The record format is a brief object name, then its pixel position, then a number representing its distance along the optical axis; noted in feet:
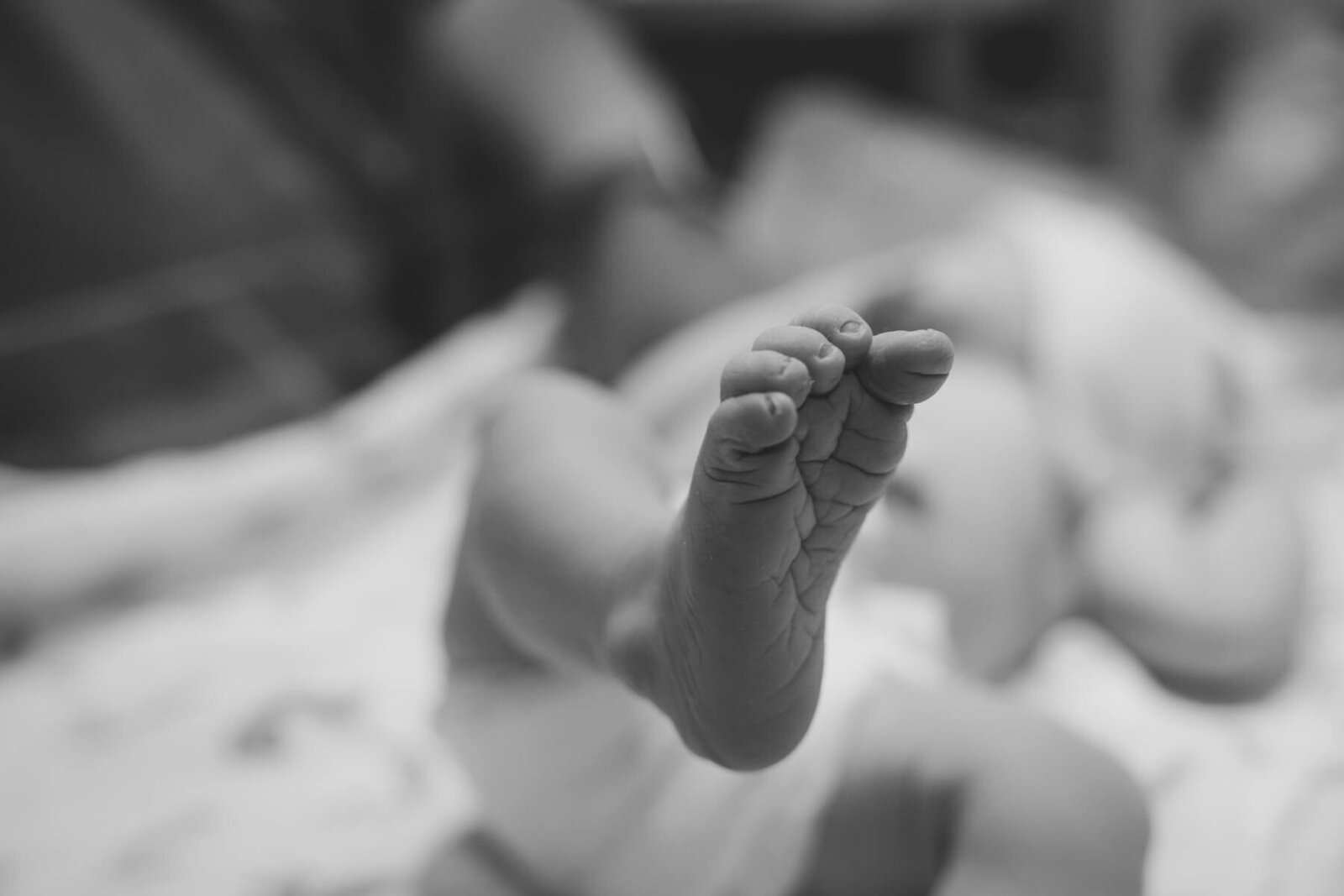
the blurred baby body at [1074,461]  1.99
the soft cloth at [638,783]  1.47
